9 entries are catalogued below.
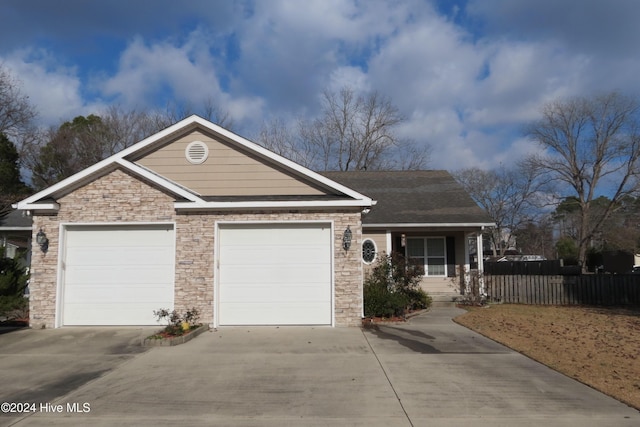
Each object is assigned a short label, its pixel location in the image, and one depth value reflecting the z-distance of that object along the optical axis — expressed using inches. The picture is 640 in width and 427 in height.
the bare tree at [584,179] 1357.0
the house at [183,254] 435.2
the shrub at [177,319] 381.7
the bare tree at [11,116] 960.8
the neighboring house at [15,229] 727.1
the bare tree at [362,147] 1381.6
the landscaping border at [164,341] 354.3
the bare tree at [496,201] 1943.9
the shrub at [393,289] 477.1
